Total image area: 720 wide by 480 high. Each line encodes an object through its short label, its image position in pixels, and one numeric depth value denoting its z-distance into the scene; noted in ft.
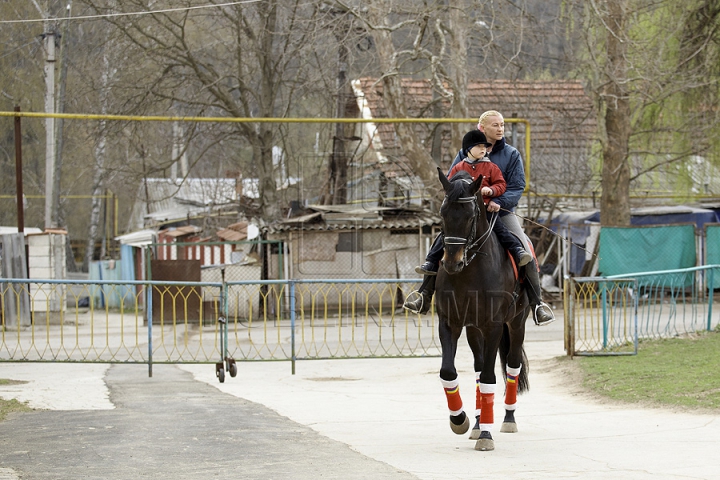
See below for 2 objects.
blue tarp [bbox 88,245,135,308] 102.68
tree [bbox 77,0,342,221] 79.30
